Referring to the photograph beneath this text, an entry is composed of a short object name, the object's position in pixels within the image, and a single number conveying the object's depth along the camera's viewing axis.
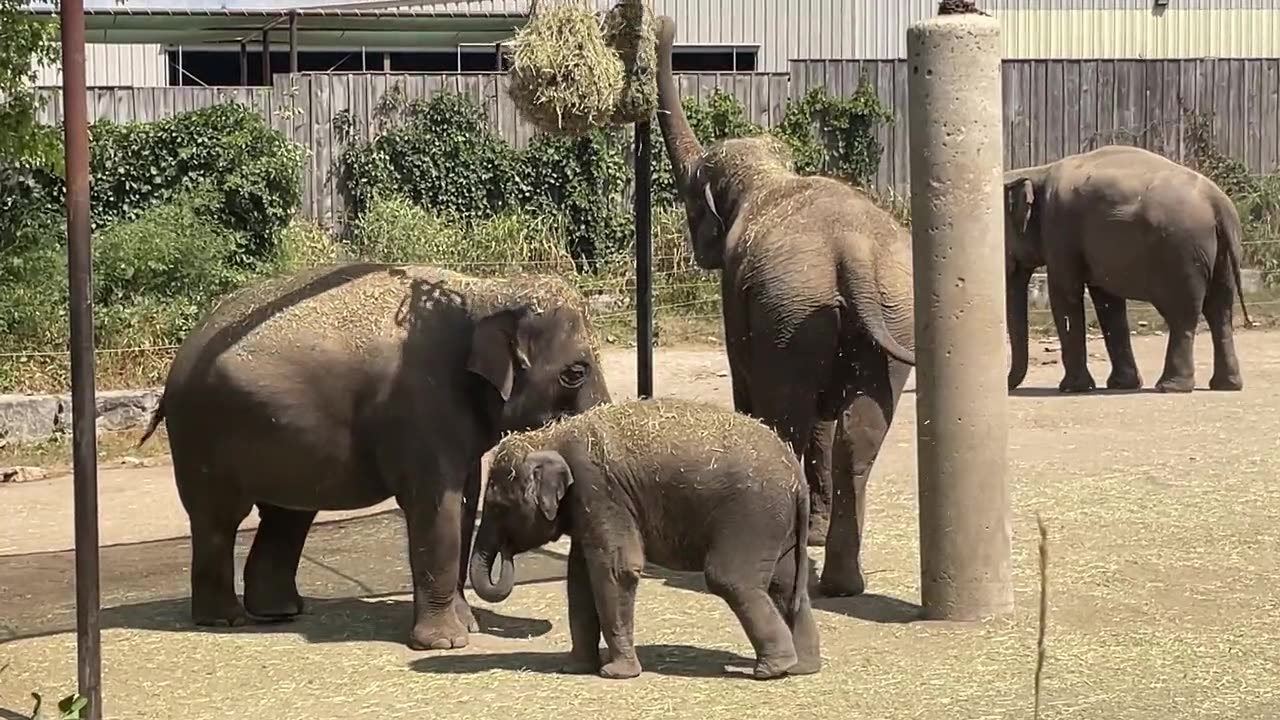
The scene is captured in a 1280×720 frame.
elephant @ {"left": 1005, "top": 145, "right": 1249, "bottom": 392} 15.03
